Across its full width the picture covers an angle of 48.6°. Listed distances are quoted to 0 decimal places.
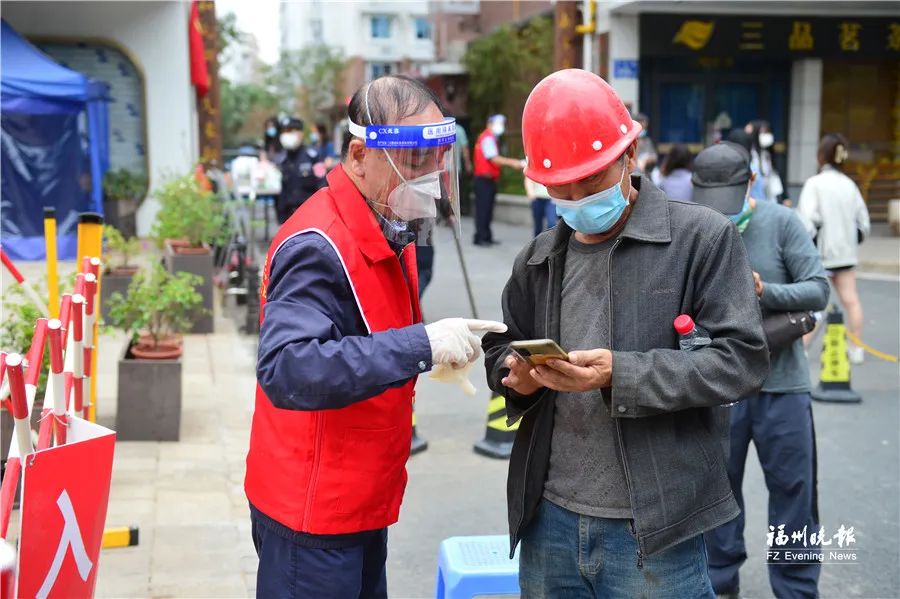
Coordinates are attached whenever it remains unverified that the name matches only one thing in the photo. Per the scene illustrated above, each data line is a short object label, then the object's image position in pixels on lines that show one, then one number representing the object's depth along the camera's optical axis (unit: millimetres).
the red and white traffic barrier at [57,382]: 3062
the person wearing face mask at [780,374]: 3943
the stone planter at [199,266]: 10094
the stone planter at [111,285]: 9477
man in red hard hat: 2285
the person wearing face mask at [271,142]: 18888
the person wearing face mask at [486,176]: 17031
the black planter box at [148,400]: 6285
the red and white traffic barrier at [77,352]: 3885
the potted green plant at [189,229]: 10141
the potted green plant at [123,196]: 15617
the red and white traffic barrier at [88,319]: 4332
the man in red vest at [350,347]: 2197
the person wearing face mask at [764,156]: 12257
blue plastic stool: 3262
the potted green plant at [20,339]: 5227
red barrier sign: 2393
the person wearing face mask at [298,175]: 10266
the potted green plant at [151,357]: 6312
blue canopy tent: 13336
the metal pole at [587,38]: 17328
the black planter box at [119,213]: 15617
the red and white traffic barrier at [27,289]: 4980
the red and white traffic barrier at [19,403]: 2441
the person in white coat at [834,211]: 8406
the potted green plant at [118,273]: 9320
